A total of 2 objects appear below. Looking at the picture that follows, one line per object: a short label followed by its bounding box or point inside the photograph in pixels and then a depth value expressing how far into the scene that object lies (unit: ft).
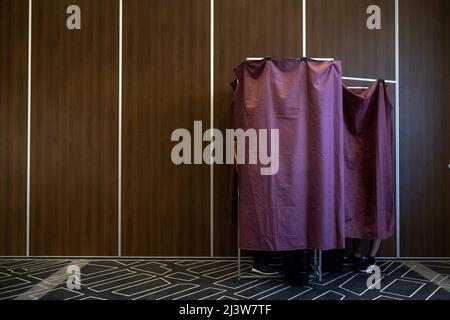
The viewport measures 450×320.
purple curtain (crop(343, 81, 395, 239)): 8.91
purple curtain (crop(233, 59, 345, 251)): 7.64
